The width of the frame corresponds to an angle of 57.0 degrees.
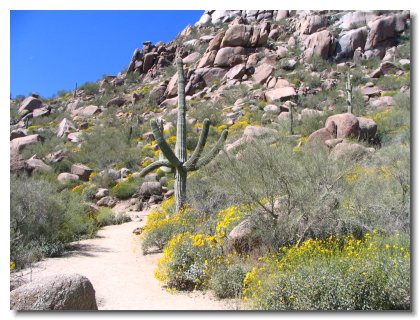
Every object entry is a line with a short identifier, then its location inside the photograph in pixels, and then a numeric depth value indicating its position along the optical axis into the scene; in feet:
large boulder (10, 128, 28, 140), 72.01
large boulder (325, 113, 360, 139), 51.69
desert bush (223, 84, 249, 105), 90.99
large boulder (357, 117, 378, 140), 49.56
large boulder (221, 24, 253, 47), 102.44
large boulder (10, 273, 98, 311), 13.37
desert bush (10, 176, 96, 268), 24.02
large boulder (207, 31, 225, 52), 107.83
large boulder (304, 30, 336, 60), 87.76
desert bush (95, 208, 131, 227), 42.47
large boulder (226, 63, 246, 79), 100.32
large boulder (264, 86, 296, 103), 84.23
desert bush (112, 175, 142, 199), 54.75
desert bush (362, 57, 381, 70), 79.17
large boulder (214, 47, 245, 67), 103.19
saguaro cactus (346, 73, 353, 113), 67.72
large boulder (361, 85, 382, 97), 73.15
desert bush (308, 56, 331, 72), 91.35
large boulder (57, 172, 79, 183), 59.88
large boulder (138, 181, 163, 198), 53.47
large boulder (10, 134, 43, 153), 66.85
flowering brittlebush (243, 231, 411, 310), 13.52
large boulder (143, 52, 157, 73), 129.29
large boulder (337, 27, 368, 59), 79.58
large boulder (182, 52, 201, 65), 117.68
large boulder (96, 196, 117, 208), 52.90
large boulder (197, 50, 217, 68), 107.77
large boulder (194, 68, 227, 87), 104.88
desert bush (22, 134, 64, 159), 65.41
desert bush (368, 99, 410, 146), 39.55
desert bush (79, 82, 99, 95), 130.52
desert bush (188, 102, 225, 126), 79.92
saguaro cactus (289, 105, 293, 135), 63.87
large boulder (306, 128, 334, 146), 51.51
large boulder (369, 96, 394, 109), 61.52
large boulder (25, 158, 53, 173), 51.98
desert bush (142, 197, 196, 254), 27.84
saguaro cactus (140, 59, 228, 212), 31.81
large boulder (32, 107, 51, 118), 107.67
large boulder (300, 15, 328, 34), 83.20
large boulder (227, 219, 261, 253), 19.49
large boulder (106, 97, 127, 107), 115.75
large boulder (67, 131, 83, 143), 84.61
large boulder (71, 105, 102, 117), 111.12
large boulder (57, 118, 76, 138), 90.32
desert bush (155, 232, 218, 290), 19.25
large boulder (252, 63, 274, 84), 95.45
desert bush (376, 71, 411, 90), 63.32
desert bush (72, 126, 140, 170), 70.33
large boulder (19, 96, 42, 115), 109.15
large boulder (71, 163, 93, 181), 63.67
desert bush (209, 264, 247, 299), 16.99
